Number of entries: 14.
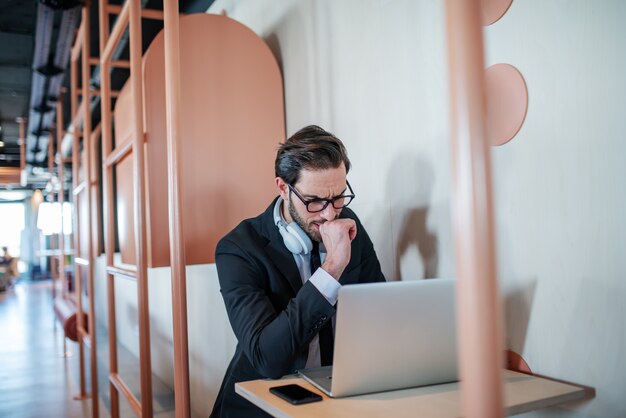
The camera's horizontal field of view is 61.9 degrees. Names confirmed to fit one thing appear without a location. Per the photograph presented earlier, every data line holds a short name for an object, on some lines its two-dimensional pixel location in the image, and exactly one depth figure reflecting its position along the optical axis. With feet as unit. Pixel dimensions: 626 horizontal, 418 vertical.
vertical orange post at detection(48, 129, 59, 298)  22.30
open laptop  3.68
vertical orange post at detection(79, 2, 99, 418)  10.41
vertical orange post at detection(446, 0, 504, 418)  1.69
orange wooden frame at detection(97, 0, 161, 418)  6.85
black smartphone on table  3.68
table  3.47
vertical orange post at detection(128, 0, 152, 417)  6.84
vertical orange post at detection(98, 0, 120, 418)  8.61
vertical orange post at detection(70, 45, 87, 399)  12.70
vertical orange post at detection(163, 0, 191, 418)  5.69
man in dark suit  4.89
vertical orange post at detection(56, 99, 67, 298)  16.93
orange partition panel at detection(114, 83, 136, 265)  8.56
